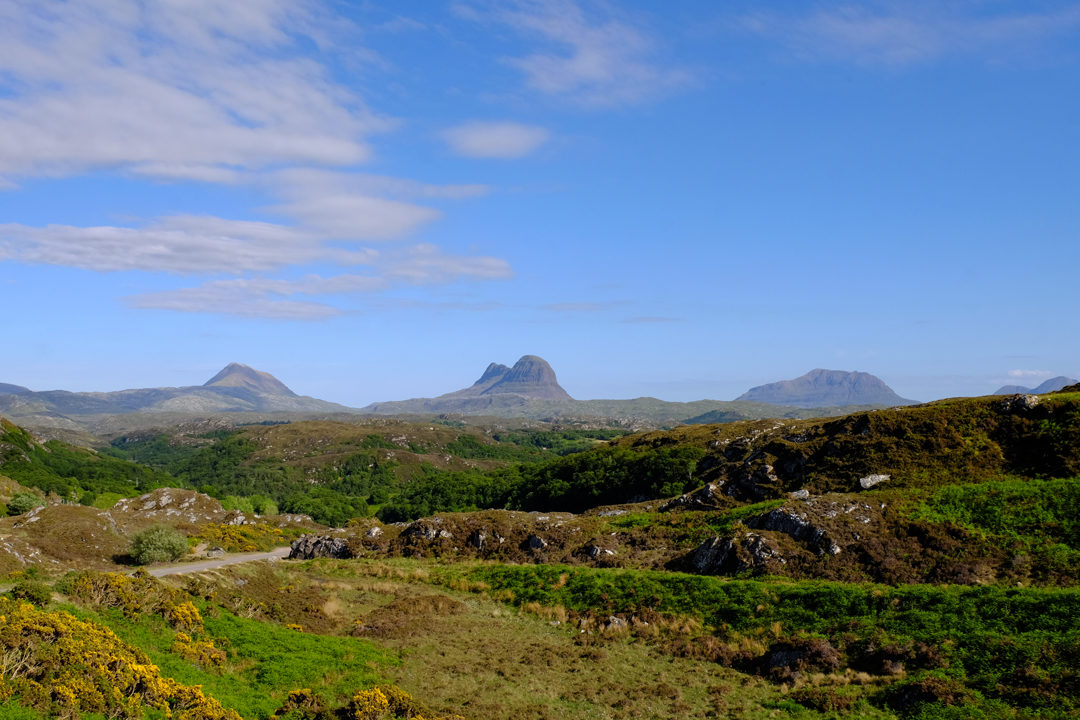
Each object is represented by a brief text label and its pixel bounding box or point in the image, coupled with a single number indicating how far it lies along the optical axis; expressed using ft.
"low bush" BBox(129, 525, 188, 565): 177.37
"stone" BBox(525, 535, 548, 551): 192.95
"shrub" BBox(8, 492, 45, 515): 274.57
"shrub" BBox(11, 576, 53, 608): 88.86
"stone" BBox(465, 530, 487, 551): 205.77
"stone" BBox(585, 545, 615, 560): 171.01
